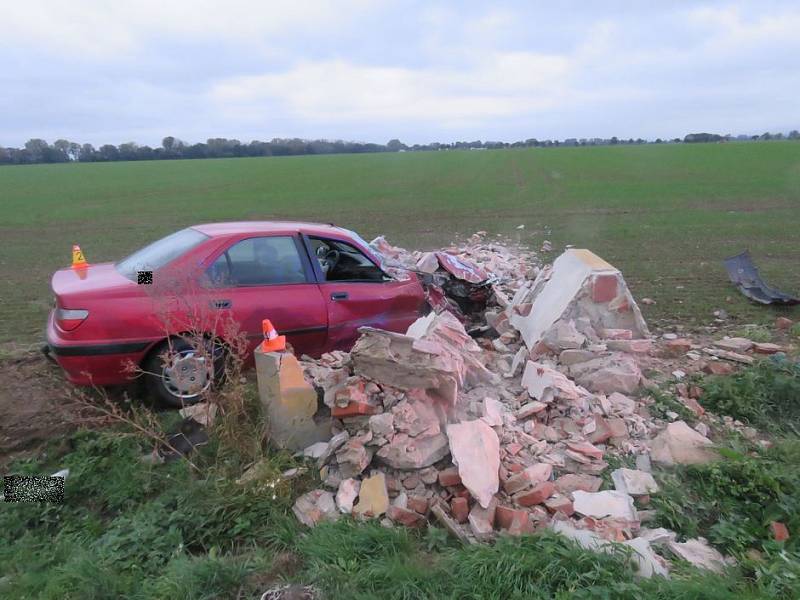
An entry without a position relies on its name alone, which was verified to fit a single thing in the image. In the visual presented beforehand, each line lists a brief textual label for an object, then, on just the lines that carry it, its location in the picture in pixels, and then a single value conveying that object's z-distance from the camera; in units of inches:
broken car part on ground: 305.4
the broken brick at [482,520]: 122.5
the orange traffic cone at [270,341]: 152.2
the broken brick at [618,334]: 211.9
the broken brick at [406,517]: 126.0
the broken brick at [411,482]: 136.9
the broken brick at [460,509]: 128.5
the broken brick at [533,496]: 131.7
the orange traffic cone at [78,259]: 201.3
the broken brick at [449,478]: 135.1
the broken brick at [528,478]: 134.7
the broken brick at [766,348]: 227.5
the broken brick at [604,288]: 213.5
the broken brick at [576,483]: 140.6
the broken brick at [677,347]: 229.3
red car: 164.6
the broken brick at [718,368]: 204.1
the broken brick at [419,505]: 129.7
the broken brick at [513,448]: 149.2
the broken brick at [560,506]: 130.0
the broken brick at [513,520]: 121.8
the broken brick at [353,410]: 145.1
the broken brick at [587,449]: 152.9
